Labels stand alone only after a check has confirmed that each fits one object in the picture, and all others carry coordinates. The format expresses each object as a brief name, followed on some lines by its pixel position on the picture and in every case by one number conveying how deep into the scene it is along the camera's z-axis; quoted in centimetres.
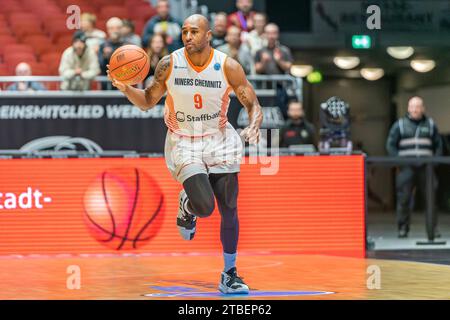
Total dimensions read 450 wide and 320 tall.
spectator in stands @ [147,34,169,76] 1672
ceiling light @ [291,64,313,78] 2809
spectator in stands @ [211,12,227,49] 1766
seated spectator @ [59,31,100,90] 1648
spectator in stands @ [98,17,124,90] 1686
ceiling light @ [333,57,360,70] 2759
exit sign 2441
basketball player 1004
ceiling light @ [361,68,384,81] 2961
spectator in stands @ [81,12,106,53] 1794
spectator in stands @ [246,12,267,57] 1864
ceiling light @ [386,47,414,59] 2552
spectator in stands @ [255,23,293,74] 1747
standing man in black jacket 1703
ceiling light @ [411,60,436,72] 2759
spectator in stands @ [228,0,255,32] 1981
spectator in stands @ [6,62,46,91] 1659
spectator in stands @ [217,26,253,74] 1695
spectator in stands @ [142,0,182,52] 1788
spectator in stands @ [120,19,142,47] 1754
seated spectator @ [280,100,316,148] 1613
